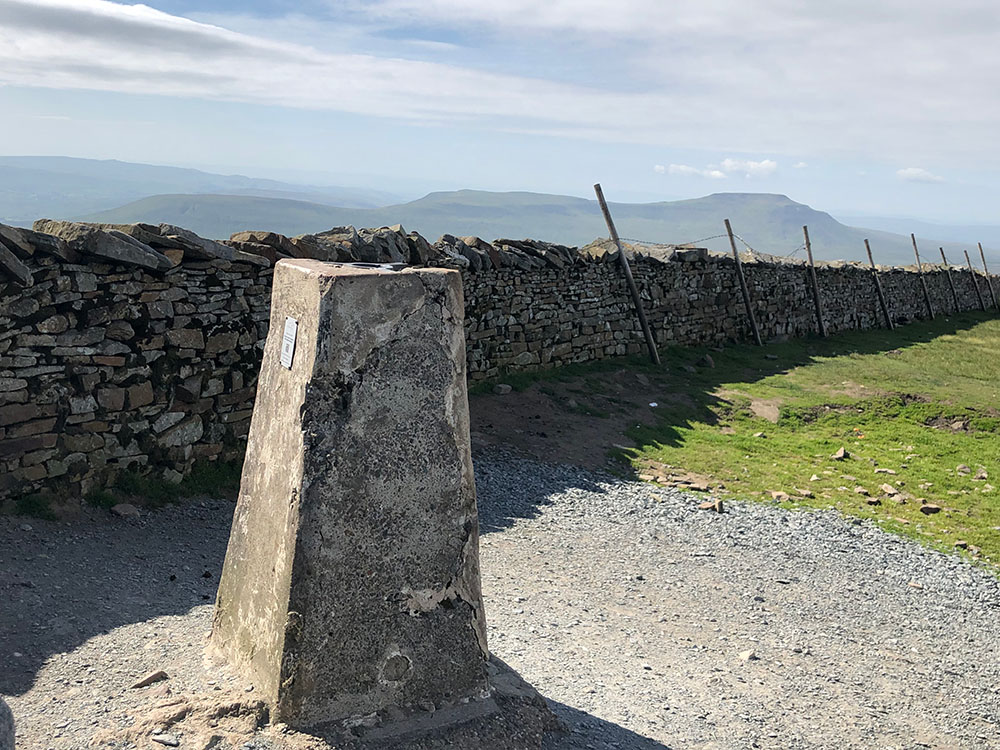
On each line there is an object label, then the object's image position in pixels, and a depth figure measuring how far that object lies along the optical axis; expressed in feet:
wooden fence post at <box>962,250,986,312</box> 133.36
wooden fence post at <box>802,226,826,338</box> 87.97
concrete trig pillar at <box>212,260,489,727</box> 14.73
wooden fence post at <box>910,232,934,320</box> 113.90
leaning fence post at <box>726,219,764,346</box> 76.02
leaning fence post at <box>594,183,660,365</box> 62.59
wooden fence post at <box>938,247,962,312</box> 124.16
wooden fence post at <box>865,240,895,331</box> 101.19
